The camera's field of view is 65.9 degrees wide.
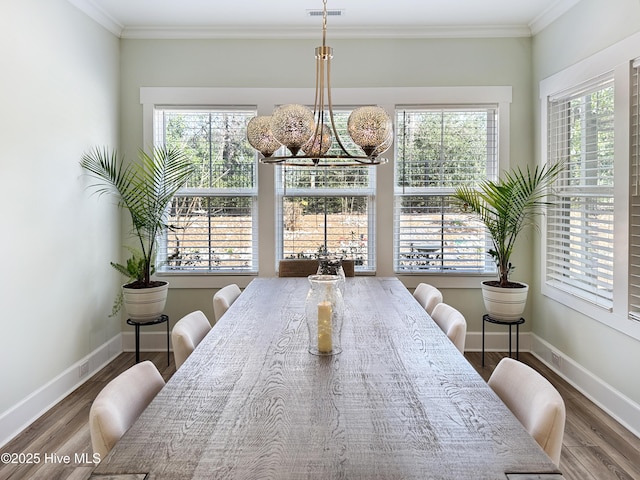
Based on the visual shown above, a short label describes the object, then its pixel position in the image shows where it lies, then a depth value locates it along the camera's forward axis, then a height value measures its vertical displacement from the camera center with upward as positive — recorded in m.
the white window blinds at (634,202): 2.89 +0.17
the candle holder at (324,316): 1.84 -0.32
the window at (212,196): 4.36 +0.30
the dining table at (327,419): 1.08 -0.50
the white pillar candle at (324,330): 1.85 -0.38
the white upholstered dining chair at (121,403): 1.32 -0.51
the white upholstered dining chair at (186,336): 2.05 -0.46
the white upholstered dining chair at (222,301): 2.83 -0.42
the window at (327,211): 4.40 +0.17
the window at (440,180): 4.33 +0.45
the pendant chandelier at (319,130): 2.28 +0.48
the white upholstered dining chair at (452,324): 2.21 -0.44
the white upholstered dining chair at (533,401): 1.33 -0.50
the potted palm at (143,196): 3.82 +0.27
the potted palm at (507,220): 3.75 +0.08
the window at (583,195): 3.23 +0.26
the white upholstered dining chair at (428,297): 2.86 -0.41
